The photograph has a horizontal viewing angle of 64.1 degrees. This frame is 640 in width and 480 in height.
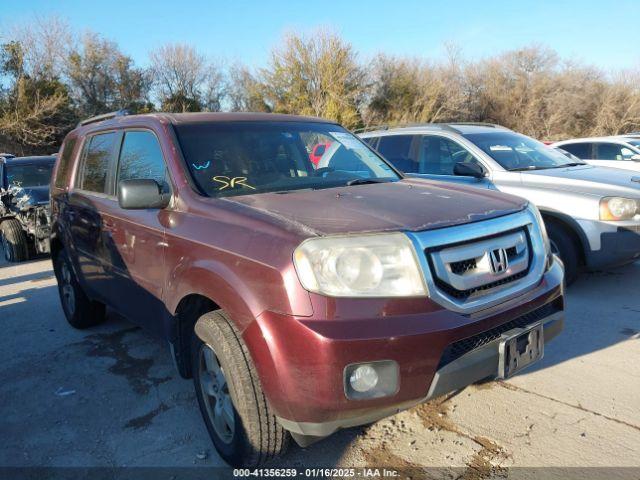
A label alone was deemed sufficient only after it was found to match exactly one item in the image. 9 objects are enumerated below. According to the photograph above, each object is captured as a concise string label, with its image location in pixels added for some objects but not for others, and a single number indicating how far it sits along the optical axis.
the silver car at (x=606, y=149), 10.45
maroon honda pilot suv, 2.12
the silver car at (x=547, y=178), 4.89
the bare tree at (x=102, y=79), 30.58
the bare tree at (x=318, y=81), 29.89
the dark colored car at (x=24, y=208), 8.41
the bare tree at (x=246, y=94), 32.50
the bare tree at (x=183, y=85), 34.75
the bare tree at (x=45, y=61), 27.75
